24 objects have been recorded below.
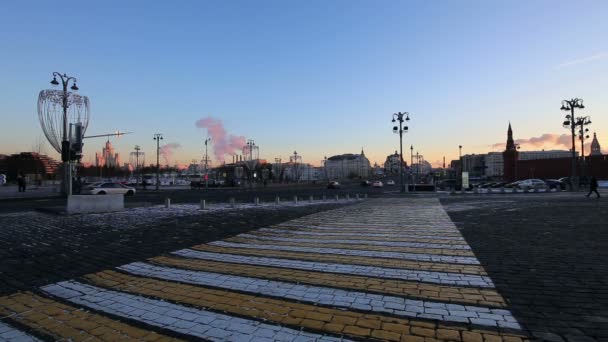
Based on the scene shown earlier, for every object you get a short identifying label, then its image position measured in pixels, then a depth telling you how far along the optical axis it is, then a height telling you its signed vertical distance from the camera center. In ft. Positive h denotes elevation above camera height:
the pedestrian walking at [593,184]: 85.92 -1.90
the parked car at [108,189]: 102.31 -2.30
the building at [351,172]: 630.95 +8.63
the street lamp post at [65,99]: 90.19 +20.55
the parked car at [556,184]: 149.69 -3.14
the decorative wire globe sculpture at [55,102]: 87.71 +19.74
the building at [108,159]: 337.76 +27.77
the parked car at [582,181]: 162.89 -2.21
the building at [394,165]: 541.99 +19.80
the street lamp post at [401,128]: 137.99 +19.21
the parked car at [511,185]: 155.05 -3.48
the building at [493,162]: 567.05 +22.92
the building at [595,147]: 358.23 +28.62
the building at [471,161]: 521.49 +24.81
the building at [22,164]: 255.09 +12.71
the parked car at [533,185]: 144.77 -3.28
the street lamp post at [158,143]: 197.26 +20.91
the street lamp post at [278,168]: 496.64 +15.25
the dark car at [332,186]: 213.87 -4.34
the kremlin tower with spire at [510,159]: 261.24 +13.07
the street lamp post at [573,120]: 124.55 +19.87
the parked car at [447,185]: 178.93 -4.04
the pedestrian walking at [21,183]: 122.93 -0.48
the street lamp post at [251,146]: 261.24 +24.20
